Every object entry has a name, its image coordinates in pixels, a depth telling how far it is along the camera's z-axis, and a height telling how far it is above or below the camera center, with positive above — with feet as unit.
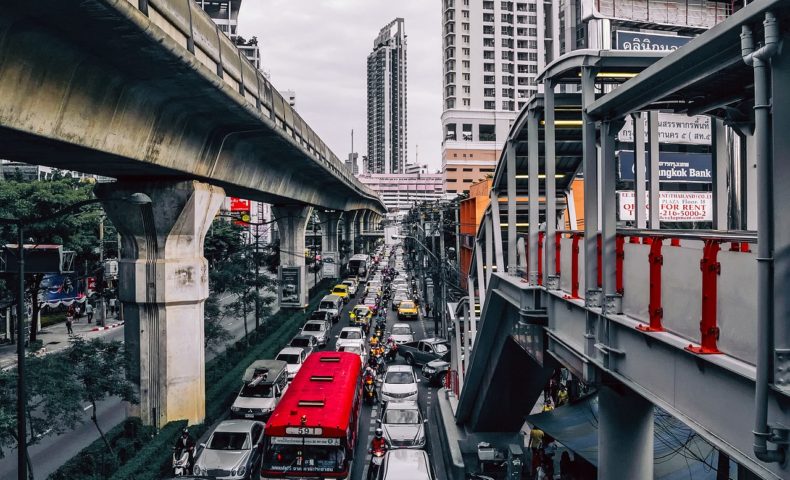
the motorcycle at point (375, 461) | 51.60 -18.87
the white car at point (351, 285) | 187.39 -15.66
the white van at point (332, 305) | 141.26 -16.40
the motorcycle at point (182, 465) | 52.21 -19.08
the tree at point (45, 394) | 43.75 -11.18
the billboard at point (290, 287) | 132.46 -11.27
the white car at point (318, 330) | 109.29 -17.05
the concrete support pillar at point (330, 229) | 197.88 +1.54
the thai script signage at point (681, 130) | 60.13 +9.73
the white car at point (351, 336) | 96.32 -16.40
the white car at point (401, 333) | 109.29 -17.73
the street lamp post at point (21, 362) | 34.91 -7.05
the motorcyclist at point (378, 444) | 54.40 -18.31
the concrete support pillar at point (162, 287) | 60.90 -5.07
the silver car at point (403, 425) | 56.39 -17.78
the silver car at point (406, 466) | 44.01 -16.71
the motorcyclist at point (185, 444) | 54.75 -18.30
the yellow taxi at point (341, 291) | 170.56 -15.67
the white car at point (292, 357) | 84.38 -17.02
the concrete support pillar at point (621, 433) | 26.20 -8.48
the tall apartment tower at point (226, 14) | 323.16 +114.97
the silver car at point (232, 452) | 50.14 -18.06
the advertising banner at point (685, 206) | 59.36 +2.24
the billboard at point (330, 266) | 177.68 -9.24
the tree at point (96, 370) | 50.42 -10.83
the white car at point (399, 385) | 71.72 -17.70
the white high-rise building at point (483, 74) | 285.64 +72.91
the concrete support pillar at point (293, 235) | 140.67 -0.14
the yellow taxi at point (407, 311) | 149.18 -18.47
